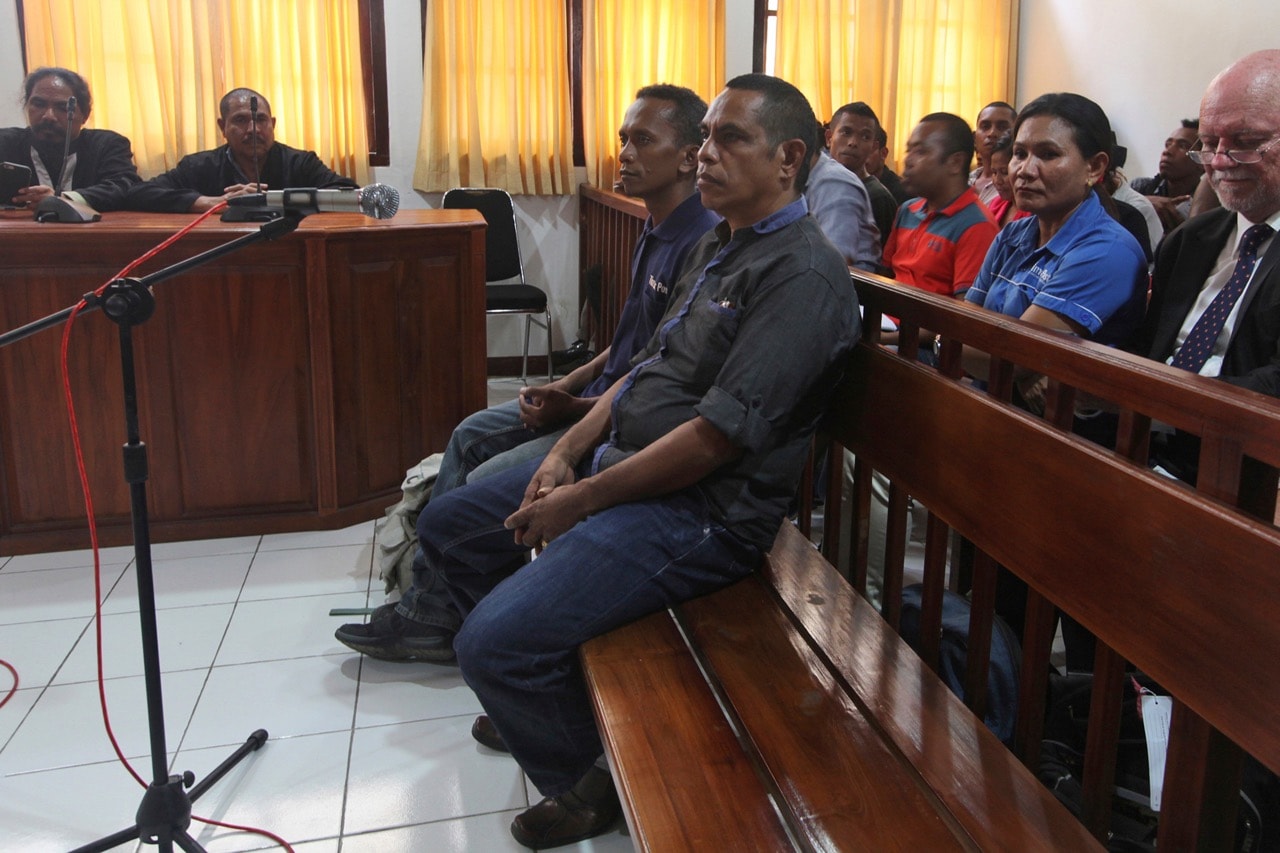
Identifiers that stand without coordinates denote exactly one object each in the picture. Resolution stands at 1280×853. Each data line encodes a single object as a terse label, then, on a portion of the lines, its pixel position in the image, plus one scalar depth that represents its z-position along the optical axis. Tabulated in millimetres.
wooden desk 2943
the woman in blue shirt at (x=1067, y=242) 1898
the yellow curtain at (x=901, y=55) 5797
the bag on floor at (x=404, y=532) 2613
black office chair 5098
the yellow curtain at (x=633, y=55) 5535
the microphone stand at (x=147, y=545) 1457
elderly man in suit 1639
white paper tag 1388
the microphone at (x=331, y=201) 1533
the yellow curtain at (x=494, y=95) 5348
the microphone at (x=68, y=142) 3900
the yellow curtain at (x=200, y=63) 4840
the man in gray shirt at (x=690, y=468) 1637
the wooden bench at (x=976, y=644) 1028
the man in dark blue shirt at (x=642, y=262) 2354
